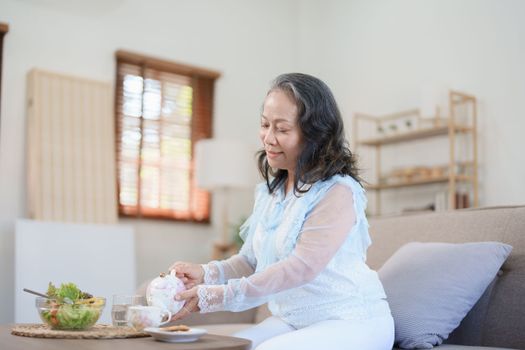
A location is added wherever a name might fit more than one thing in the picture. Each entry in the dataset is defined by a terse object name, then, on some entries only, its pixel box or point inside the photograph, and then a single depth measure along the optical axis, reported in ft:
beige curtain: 14.96
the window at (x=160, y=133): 16.89
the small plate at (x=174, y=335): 4.91
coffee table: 4.67
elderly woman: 5.49
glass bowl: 5.40
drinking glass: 5.49
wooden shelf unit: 15.34
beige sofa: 7.06
